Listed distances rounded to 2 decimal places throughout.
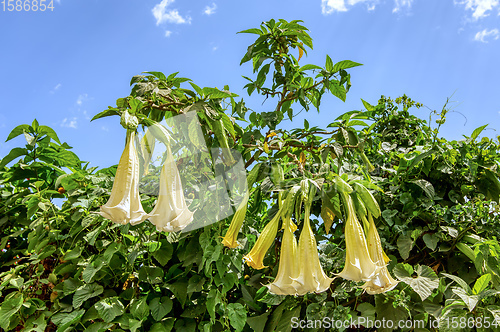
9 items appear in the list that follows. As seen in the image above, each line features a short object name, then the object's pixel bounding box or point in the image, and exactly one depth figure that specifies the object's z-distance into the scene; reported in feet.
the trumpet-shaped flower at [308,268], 3.18
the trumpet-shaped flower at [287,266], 3.29
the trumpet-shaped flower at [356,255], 3.27
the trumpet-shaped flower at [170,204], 3.28
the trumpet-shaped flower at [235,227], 3.77
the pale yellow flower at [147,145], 3.63
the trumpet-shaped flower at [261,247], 3.55
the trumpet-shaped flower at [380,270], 3.58
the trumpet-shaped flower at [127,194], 3.07
